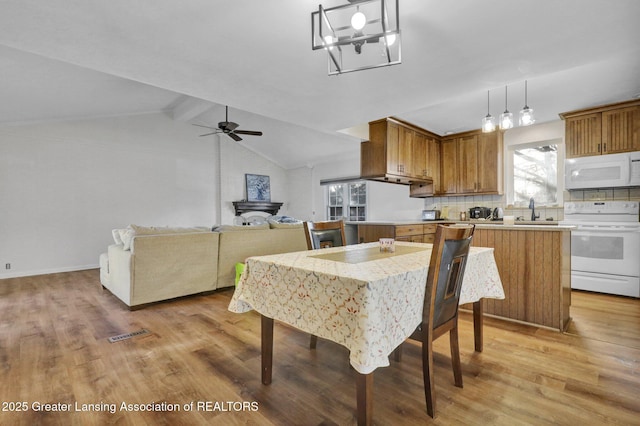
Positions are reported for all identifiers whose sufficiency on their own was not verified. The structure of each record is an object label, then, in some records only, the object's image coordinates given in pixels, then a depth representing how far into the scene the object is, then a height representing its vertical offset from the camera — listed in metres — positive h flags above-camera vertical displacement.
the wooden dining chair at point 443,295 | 1.50 -0.45
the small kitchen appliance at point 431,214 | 5.57 -0.09
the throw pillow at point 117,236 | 4.01 -0.34
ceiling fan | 5.21 +1.42
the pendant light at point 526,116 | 3.02 +0.93
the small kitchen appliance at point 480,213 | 5.17 -0.06
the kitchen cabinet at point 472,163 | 5.03 +0.80
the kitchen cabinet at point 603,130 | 3.82 +1.05
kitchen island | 2.61 -0.56
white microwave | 3.75 +0.49
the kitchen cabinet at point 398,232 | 4.18 -0.32
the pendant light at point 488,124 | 3.32 +0.94
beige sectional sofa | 3.33 -0.59
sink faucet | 4.64 -0.03
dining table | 1.21 -0.42
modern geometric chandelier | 1.54 +1.21
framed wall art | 8.27 +0.62
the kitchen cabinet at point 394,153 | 4.66 +0.91
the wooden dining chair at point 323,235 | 2.38 -0.21
